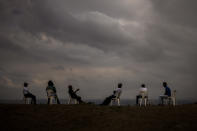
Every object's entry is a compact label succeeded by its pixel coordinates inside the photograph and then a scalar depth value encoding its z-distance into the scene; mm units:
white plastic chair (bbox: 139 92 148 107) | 18438
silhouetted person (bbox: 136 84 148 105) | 18422
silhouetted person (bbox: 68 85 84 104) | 18047
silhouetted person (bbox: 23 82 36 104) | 17406
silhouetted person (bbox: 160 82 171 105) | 17453
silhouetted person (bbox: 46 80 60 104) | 17469
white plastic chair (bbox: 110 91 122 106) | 17945
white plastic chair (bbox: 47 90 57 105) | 17473
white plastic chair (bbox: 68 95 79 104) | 18008
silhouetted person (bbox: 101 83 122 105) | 17942
